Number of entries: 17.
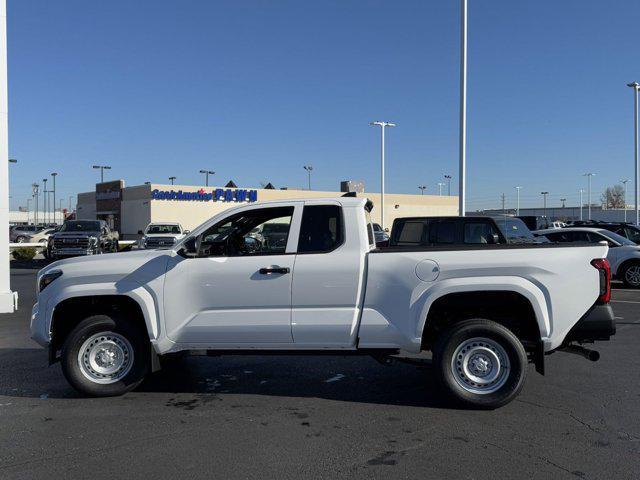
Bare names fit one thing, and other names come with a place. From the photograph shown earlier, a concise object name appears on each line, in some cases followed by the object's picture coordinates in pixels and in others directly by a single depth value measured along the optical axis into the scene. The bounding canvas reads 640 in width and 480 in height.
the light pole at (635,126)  33.41
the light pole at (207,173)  85.25
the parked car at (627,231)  18.03
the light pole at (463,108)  21.06
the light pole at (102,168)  77.44
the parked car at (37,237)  44.67
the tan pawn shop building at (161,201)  51.31
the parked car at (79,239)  24.06
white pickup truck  5.55
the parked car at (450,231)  12.14
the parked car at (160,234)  24.25
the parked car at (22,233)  49.24
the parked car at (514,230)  12.94
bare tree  139.38
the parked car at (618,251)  15.48
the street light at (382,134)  43.88
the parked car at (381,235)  24.02
